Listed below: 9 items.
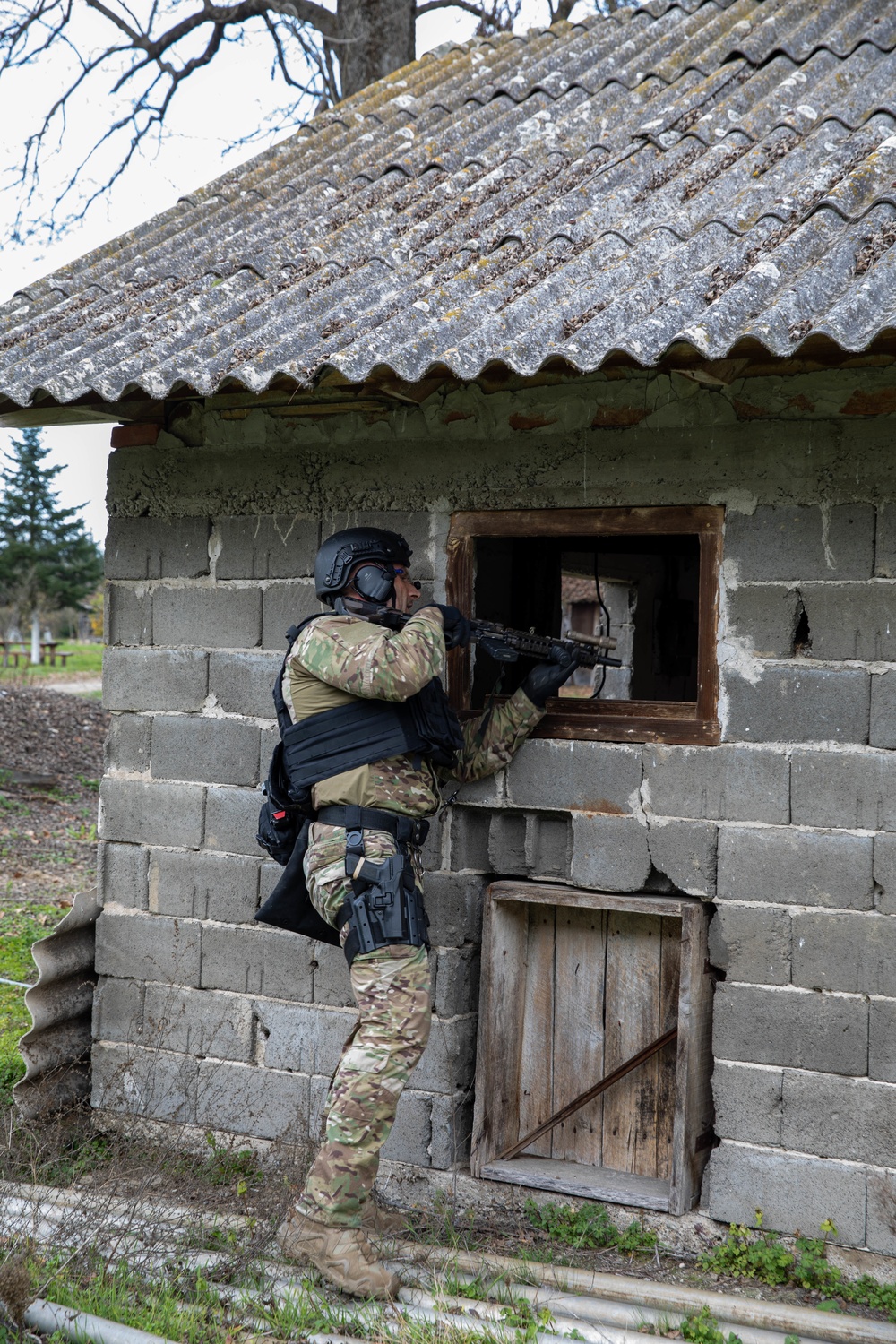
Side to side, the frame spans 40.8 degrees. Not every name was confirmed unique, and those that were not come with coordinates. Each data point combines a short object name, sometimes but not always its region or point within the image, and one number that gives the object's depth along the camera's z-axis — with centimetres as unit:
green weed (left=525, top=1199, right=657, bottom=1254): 405
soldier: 368
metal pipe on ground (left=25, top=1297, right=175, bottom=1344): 327
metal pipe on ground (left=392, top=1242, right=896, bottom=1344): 345
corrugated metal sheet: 486
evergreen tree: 3934
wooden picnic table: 3079
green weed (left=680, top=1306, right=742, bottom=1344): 344
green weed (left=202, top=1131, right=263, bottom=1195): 452
